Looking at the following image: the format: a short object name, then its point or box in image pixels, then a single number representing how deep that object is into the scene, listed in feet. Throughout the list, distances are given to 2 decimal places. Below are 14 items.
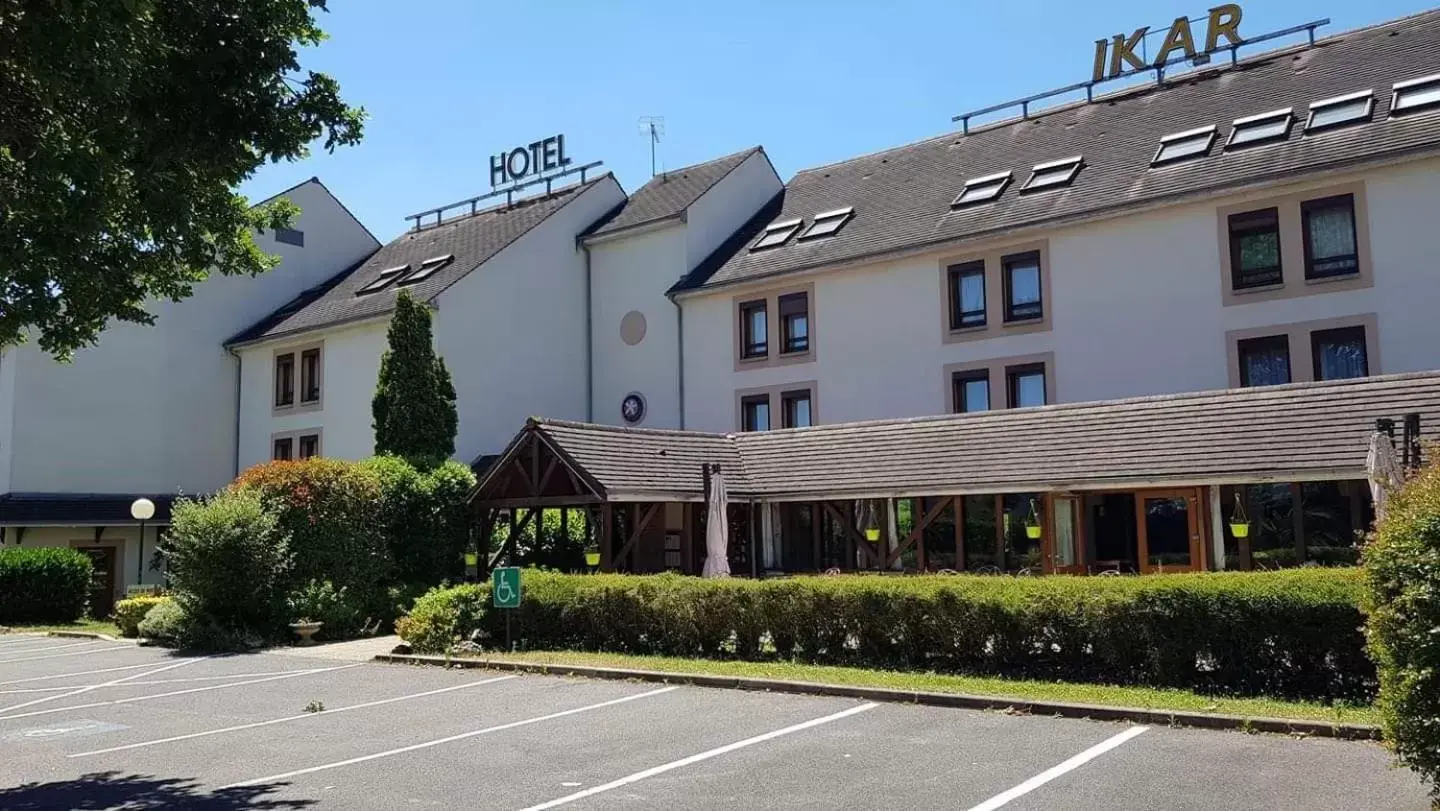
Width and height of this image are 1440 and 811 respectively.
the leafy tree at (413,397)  82.84
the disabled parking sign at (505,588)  55.57
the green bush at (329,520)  70.08
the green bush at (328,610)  68.03
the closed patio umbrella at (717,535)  64.49
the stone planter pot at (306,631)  66.39
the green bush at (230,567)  66.54
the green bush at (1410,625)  22.27
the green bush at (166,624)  67.77
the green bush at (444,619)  56.95
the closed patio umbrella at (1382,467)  47.22
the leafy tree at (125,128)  27.35
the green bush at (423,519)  75.10
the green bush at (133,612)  76.28
